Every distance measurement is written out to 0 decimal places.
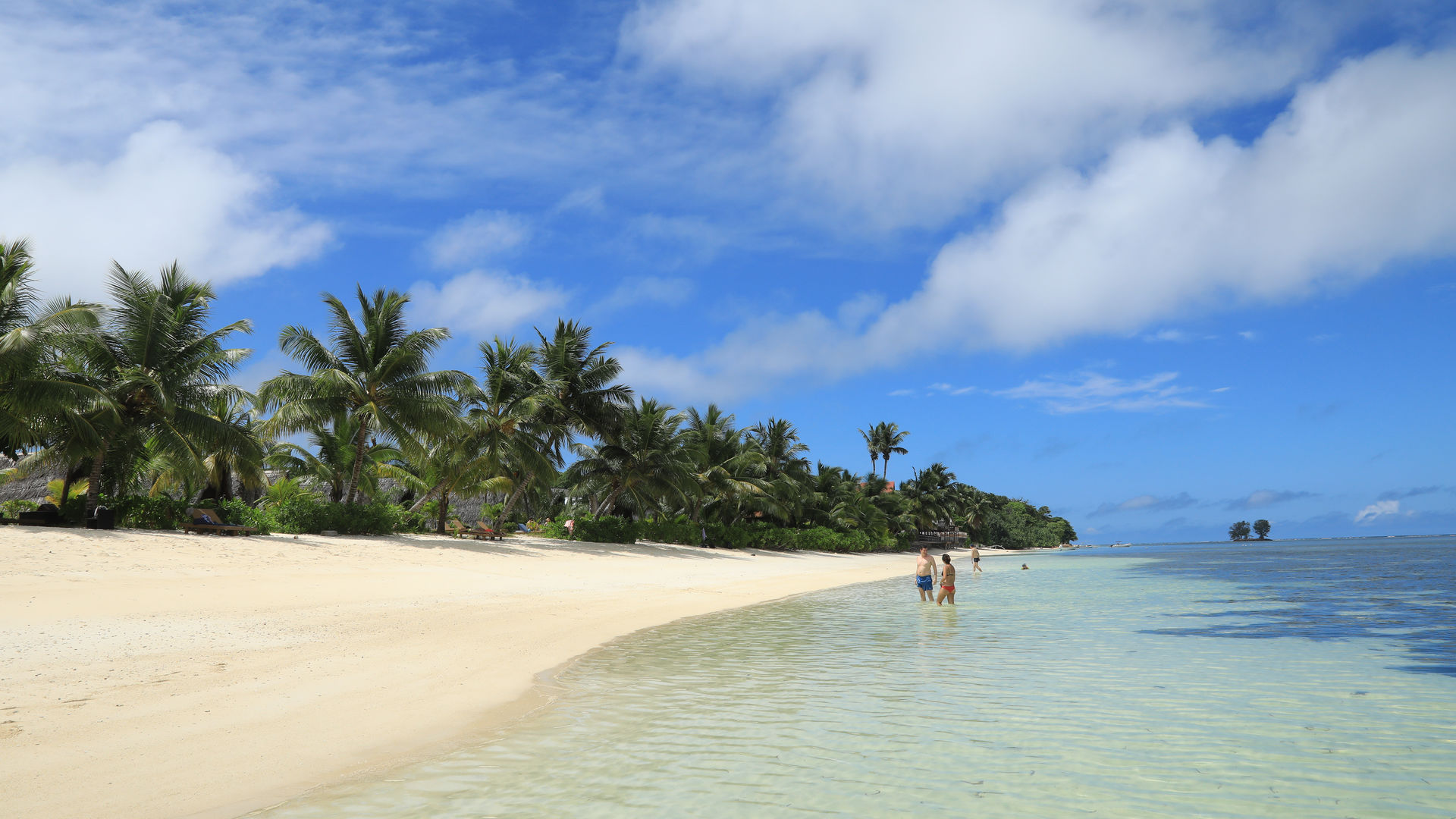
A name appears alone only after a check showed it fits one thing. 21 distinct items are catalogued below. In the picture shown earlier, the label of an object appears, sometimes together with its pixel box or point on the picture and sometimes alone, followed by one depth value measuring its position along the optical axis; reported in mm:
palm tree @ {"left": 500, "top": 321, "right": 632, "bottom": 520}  33719
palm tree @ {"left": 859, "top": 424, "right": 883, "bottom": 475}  81250
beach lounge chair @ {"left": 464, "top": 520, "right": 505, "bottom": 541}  30641
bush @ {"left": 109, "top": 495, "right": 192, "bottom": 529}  20172
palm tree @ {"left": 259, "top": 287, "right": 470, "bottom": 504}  25875
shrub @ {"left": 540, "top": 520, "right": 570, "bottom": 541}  36781
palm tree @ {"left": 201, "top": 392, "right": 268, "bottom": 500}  22356
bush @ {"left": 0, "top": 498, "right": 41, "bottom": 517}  21703
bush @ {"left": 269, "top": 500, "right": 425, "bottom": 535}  23516
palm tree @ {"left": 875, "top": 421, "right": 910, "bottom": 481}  80562
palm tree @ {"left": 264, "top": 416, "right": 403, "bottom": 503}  35125
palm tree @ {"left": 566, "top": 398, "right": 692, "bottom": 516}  36938
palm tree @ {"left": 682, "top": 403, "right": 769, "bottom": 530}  44312
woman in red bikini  18938
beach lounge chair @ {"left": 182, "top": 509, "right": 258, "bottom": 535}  20188
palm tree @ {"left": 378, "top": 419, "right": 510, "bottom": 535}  28672
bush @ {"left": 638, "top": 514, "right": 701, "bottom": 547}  39938
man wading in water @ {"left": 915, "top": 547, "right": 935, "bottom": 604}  19391
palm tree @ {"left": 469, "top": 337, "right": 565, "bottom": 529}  30312
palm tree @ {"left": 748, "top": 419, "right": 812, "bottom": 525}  51844
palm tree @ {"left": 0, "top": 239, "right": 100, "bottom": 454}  17438
